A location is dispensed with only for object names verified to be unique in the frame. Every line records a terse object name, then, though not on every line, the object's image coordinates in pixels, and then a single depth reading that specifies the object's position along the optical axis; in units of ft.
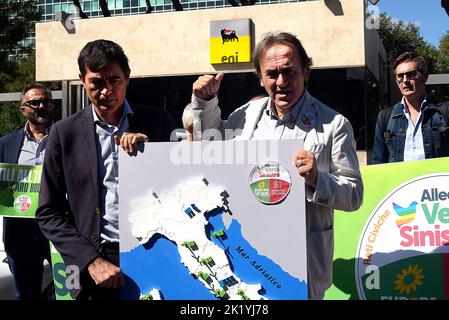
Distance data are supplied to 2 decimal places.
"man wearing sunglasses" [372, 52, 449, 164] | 12.20
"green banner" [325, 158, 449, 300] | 11.15
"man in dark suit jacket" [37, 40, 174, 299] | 7.04
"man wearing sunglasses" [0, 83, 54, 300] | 13.35
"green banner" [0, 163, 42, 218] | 13.29
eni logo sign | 46.26
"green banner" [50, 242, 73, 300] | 12.00
